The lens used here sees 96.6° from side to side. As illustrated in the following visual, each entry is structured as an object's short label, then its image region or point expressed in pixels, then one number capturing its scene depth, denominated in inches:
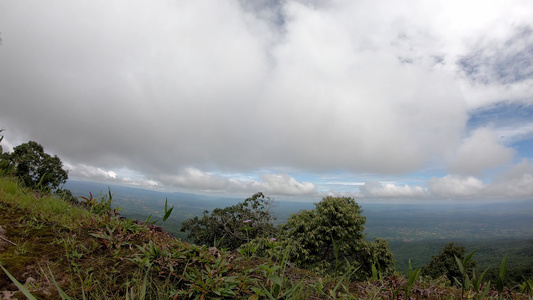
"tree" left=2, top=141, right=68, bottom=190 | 892.6
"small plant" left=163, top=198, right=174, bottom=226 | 87.8
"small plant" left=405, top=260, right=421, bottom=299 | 72.4
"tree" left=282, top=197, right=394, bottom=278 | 701.9
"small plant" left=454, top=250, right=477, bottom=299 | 73.6
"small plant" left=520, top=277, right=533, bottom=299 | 82.8
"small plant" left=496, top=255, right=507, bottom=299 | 68.8
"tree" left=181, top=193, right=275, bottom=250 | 886.4
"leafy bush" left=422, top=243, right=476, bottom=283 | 1054.0
